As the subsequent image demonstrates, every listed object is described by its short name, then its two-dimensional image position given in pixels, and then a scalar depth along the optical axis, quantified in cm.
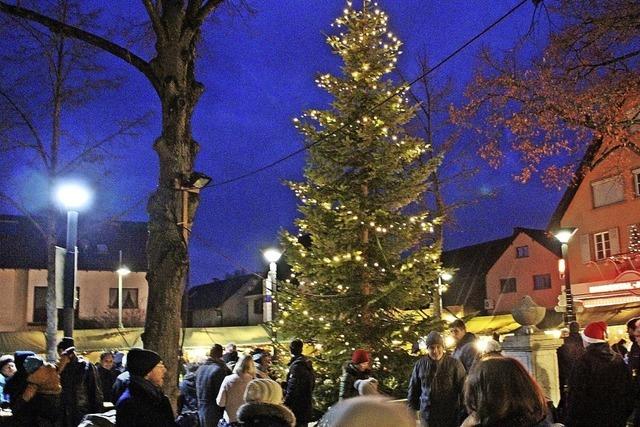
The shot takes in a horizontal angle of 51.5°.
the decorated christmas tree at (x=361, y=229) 1531
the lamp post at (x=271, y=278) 1644
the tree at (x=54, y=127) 1994
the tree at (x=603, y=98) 1512
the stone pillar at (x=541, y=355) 1011
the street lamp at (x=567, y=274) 2002
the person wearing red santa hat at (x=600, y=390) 621
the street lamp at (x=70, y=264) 1102
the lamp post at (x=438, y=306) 2036
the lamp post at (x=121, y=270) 3950
